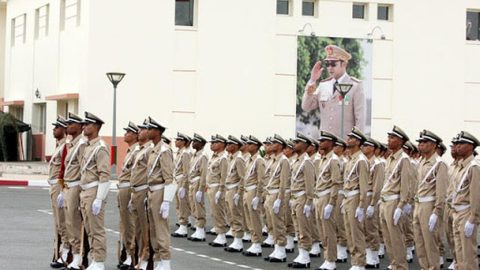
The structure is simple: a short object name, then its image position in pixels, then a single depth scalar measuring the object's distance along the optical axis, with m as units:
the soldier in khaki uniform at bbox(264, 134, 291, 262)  21.17
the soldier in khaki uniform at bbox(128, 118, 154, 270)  18.06
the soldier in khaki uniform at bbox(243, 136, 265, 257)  22.19
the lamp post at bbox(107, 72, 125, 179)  40.25
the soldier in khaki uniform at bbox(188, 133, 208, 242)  25.36
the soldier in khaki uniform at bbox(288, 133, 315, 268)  20.66
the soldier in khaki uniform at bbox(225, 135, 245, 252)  23.36
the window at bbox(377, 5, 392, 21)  49.53
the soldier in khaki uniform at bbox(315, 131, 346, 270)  19.58
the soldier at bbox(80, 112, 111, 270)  17.39
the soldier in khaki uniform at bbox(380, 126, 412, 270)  17.69
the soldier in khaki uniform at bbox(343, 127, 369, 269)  18.95
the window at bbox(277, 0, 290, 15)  48.34
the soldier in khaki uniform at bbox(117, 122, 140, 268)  18.55
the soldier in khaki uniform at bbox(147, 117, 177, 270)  17.44
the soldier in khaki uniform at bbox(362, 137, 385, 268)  19.34
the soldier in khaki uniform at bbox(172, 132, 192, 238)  25.62
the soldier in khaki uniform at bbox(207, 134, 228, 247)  24.16
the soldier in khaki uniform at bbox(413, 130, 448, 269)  16.66
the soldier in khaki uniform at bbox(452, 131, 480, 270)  15.55
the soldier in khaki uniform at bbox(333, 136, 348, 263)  20.19
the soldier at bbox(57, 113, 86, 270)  17.94
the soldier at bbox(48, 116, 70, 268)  18.41
